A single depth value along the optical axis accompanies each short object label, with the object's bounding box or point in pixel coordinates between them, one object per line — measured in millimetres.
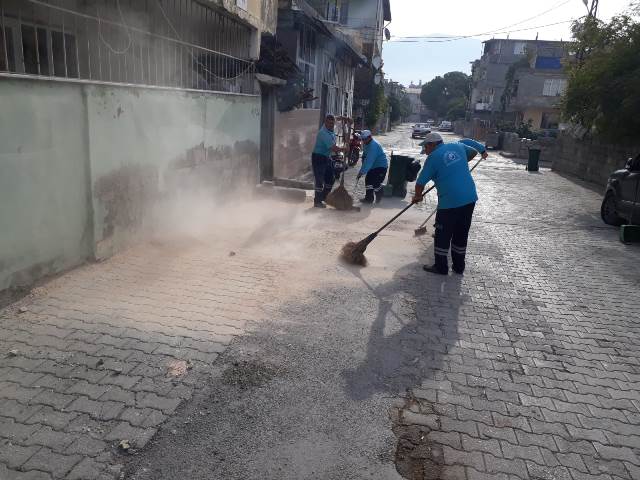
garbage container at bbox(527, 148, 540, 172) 19500
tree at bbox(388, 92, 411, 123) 58738
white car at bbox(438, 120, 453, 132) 59925
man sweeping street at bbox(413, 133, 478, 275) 5738
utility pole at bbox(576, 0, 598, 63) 17812
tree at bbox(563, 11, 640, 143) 12000
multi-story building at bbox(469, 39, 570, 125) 47000
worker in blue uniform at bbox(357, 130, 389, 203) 9664
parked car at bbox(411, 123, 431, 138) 41219
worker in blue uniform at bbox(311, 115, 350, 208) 9156
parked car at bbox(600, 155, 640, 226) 8609
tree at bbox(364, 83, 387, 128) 33719
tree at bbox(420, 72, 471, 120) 88688
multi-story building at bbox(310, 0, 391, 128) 30812
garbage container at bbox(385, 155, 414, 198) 11087
